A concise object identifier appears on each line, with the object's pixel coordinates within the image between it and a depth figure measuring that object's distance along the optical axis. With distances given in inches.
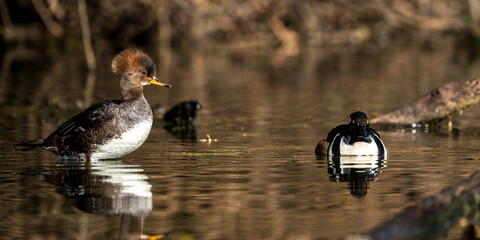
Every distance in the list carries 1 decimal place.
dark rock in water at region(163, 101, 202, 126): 1016.2
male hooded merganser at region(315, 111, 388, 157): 724.7
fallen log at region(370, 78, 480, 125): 925.2
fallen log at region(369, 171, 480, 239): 438.0
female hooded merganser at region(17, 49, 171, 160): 689.6
